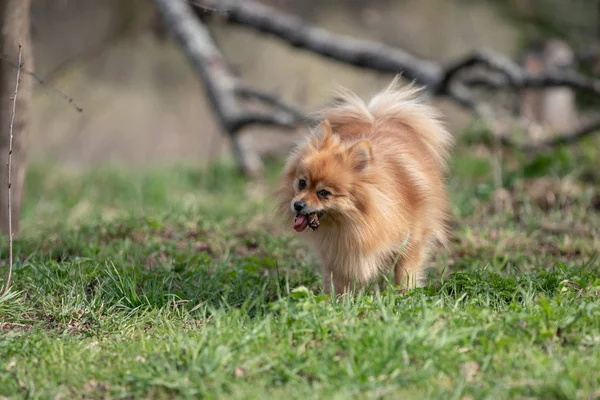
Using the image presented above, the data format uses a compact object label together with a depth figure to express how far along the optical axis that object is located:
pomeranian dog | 8.42
